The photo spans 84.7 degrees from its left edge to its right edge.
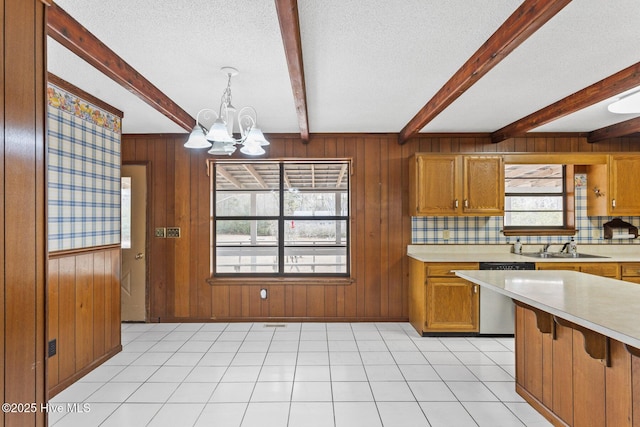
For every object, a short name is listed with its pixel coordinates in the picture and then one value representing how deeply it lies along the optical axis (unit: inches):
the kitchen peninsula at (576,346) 64.7
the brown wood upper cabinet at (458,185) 159.0
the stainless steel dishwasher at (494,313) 147.9
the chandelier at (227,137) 91.2
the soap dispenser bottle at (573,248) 162.4
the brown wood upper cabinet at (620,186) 157.9
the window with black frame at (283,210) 177.6
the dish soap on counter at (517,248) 166.6
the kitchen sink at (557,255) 159.6
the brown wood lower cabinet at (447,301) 148.7
